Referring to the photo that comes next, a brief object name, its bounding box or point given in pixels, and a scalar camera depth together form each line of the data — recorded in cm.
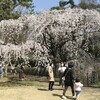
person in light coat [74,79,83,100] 899
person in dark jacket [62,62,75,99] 901
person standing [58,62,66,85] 1172
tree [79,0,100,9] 2973
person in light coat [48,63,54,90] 1049
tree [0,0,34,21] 2384
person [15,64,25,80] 1536
